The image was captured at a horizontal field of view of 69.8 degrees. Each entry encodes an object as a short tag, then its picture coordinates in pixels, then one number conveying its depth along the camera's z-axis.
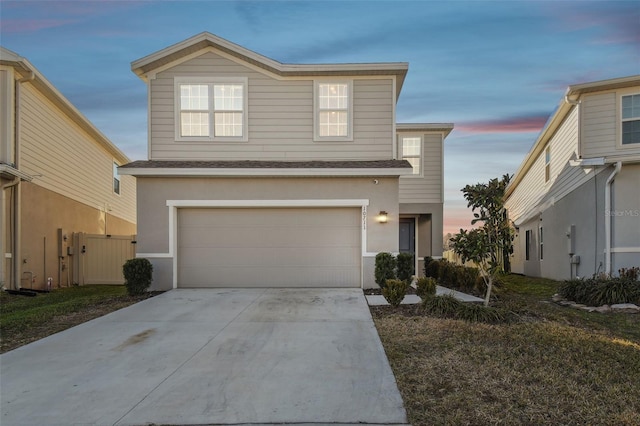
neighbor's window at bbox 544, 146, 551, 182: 16.98
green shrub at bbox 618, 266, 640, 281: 10.33
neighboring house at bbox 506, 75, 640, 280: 11.41
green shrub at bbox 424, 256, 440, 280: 15.00
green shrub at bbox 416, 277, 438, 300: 9.55
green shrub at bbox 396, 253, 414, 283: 11.12
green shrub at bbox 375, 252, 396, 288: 10.91
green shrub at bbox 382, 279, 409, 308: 8.83
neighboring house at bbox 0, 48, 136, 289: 12.45
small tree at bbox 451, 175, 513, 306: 8.20
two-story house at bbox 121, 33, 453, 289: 11.63
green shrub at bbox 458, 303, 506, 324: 7.64
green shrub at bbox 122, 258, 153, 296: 10.90
